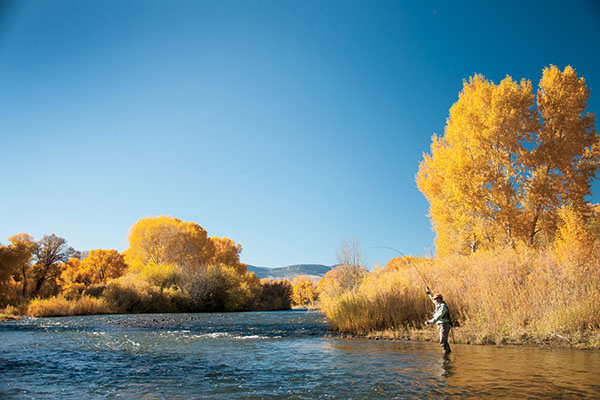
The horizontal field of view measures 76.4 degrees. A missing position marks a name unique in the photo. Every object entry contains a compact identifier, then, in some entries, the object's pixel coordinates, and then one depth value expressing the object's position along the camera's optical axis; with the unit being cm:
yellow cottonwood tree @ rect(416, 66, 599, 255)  2000
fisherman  1051
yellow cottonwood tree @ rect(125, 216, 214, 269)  5578
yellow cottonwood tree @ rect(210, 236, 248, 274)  7931
